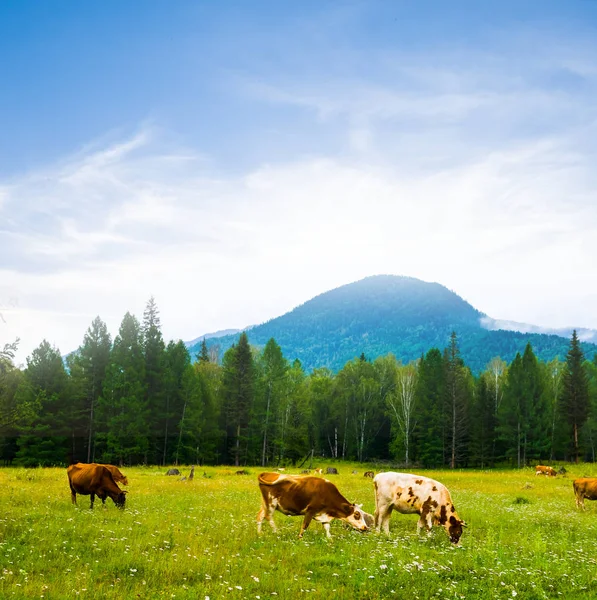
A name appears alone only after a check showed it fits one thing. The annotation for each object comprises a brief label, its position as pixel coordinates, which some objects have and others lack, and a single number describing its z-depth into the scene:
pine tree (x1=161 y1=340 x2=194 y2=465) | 59.72
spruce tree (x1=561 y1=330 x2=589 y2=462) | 69.81
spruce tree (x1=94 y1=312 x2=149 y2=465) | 53.44
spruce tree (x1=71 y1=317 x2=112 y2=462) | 56.41
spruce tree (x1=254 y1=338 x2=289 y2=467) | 69.94
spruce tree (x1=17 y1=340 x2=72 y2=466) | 52.78
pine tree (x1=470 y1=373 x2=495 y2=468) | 71.56
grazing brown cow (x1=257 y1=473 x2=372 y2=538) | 14.94
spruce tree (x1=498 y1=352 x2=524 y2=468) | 69.25
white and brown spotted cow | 15.80
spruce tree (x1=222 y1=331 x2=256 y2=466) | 66.44
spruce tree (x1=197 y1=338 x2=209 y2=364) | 97.48
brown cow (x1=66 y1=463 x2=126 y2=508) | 18.77
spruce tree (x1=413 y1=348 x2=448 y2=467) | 70.19
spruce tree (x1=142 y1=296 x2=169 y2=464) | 58.41
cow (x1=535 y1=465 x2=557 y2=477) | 49.16
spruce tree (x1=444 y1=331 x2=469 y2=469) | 69.94
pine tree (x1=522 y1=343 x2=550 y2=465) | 69.50
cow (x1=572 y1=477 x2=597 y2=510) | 25.62
